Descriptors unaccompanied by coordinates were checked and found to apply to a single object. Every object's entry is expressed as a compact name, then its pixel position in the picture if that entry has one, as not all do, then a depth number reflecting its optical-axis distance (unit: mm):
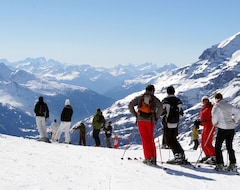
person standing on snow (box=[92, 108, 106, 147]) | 23500
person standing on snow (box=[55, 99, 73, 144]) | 21250
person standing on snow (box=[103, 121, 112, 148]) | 26047
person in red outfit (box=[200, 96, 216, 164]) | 13389
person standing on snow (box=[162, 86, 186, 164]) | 12102
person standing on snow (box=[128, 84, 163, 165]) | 11742
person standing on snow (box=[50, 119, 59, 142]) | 26344
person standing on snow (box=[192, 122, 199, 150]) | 30938
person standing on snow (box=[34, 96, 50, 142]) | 20398
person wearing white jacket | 11328
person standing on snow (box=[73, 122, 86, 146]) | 26375
